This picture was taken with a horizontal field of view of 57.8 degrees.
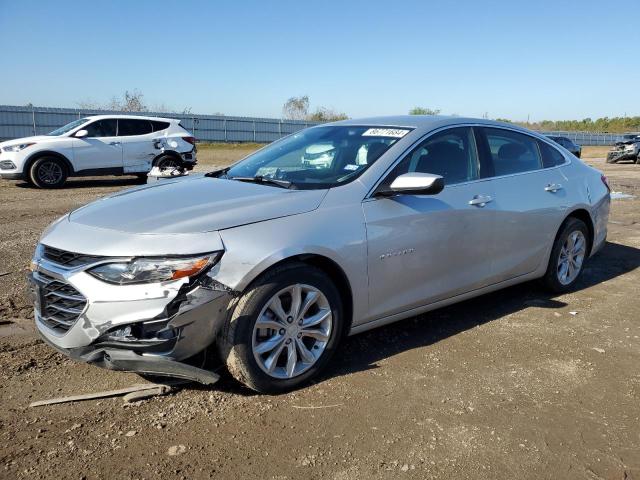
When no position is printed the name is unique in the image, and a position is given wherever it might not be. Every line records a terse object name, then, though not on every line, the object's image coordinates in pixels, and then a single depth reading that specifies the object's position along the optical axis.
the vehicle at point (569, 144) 24.65
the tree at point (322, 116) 57.16
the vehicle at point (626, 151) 26.92
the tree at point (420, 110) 54.89
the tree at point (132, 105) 51.25
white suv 13.10
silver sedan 3.03
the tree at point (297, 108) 67.06
